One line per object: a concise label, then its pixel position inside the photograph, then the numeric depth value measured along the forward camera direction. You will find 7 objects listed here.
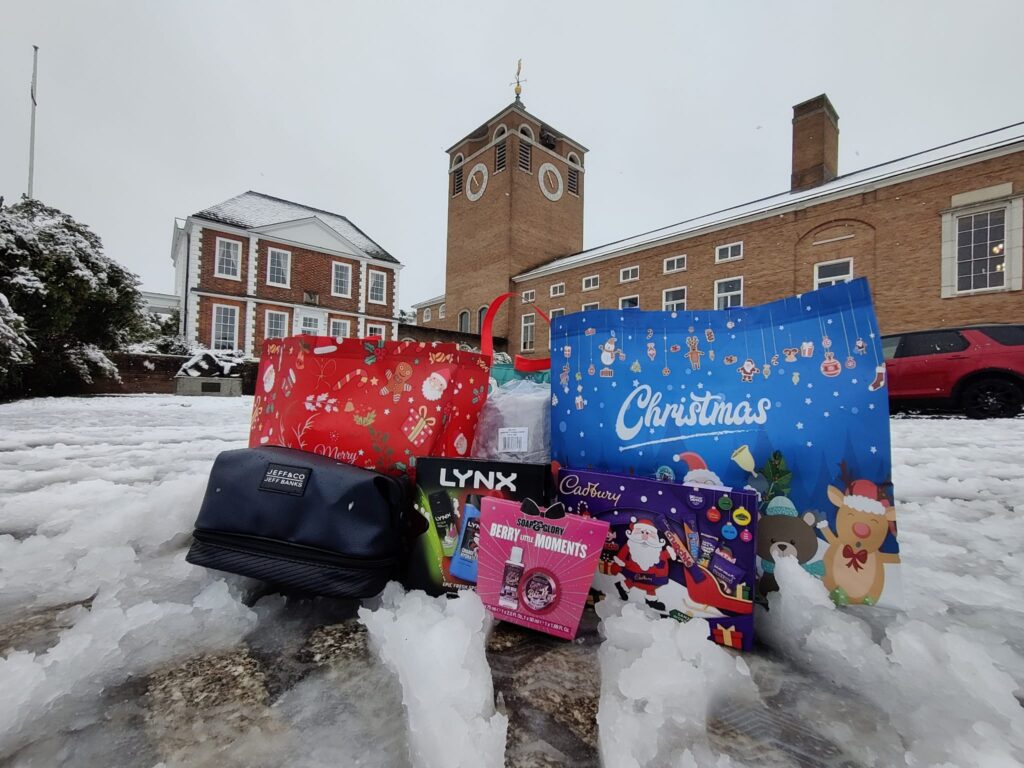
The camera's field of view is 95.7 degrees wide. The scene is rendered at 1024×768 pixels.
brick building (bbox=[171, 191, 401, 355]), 14.80
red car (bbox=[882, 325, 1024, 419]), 4.89
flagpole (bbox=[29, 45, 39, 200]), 15.84
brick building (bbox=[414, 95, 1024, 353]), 9.66
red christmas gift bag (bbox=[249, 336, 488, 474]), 1.28
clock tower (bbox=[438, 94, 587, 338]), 19.44
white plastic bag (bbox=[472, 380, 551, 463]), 1.35
